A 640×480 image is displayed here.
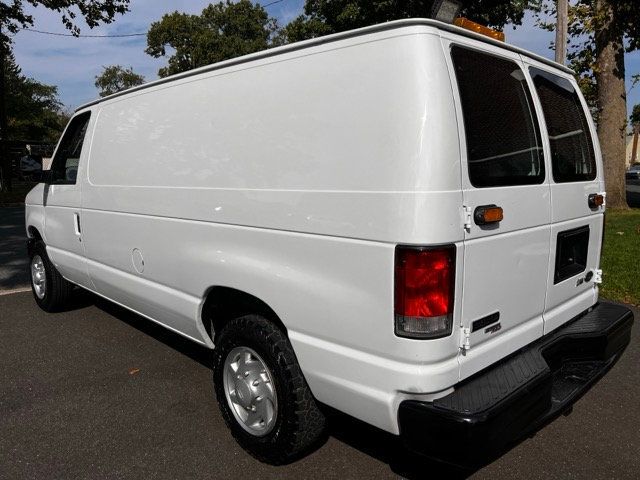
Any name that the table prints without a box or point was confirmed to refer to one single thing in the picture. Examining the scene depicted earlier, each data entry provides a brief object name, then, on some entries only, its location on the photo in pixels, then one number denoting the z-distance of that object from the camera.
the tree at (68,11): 15.37
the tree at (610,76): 11.82
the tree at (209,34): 39.84
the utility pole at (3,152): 20.27
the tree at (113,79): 71.06
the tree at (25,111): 36.91
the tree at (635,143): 63.33
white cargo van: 2.08
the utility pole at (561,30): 9.09
